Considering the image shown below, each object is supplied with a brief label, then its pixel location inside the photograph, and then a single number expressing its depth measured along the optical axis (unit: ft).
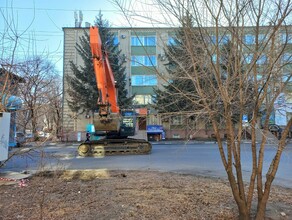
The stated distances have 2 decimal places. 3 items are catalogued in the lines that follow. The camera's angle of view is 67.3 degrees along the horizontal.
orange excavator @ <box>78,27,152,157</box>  32.42
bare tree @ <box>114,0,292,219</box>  9.54
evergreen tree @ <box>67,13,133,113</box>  77.10
